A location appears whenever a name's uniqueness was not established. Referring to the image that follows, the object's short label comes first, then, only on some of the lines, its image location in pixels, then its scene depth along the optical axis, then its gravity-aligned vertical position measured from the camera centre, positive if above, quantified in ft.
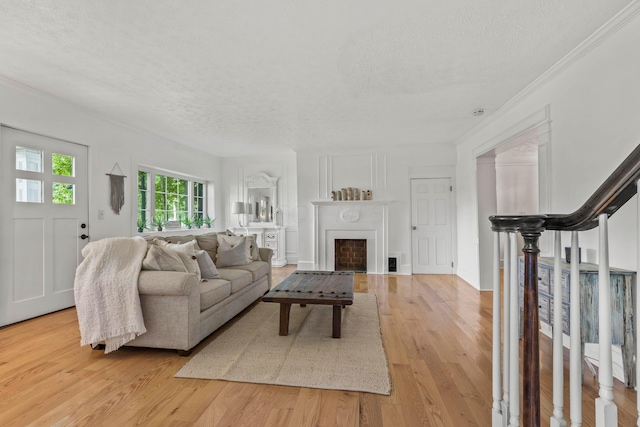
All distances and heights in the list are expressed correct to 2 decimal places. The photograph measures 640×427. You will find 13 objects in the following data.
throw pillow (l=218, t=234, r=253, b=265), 12.83 -1.13
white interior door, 18.02 -0.80
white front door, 10.00 -0.21
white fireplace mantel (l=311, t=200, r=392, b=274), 18.47 -0.85
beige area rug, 6.70 -3.57
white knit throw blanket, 7.64 -2.19
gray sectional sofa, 7.70 -2.48
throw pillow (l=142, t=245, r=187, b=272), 8.17 -1.26
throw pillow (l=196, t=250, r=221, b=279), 10.16 -1.74
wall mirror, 21.98 +1.13
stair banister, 2.49 -0.81
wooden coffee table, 8.68 -2.40
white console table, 21.38 -1.70
